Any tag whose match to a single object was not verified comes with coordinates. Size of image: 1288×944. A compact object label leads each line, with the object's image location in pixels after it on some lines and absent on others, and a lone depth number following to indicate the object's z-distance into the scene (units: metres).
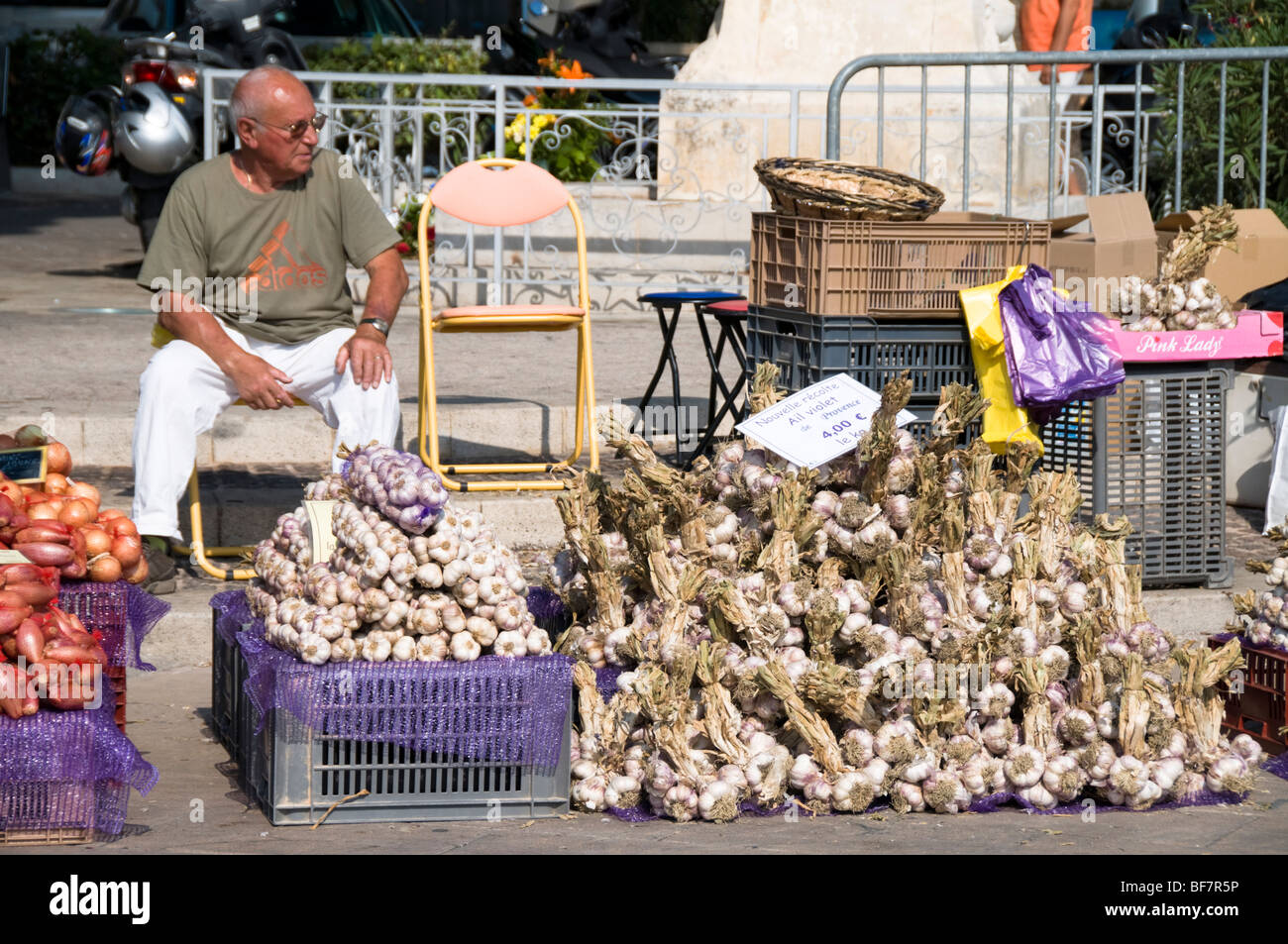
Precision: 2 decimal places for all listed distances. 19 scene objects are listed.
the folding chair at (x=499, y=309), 12.21
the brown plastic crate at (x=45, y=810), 7.01
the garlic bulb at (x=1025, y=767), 7.73
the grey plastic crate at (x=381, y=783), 7.30
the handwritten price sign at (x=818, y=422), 8.37
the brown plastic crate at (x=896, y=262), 9.99
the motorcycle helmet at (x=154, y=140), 21.56
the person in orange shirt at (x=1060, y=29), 24.23
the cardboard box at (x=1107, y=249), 11.55
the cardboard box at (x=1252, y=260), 13.01
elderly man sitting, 10.37
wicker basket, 10.07
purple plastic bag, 9.83
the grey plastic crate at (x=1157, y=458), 10.66
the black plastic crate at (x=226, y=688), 8.30
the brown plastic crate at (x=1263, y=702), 8.63
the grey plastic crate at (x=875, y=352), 10.03
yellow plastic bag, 10.00
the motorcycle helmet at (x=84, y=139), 22.81
